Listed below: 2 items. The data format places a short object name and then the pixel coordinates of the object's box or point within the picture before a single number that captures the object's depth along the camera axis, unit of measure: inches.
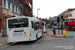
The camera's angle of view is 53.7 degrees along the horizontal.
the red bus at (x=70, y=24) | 839.7
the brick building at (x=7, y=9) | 469.2
